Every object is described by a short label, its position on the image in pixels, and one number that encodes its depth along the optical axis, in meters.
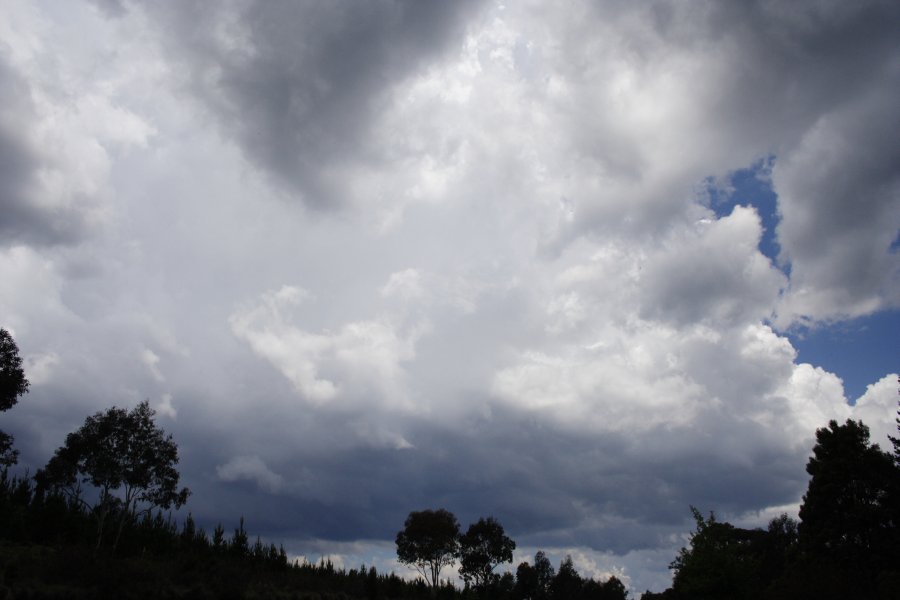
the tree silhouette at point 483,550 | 88.06
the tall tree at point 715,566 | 40.78
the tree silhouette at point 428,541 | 83.50
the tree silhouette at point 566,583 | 131.88
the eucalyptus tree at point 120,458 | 41.91
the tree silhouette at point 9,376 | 32.06
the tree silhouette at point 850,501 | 48.66
